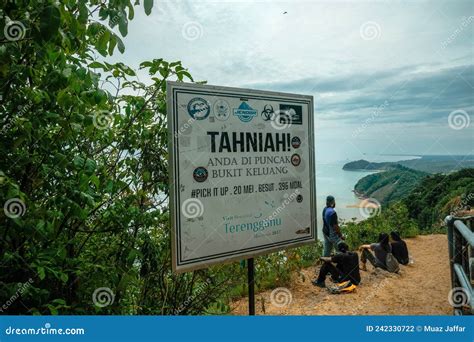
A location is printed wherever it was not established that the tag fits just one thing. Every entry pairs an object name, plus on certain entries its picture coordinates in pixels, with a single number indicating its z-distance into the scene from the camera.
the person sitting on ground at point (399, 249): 7.57
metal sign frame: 2.79
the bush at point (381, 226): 9.07
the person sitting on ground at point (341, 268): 6.04
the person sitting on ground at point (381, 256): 7.05
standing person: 7.12
